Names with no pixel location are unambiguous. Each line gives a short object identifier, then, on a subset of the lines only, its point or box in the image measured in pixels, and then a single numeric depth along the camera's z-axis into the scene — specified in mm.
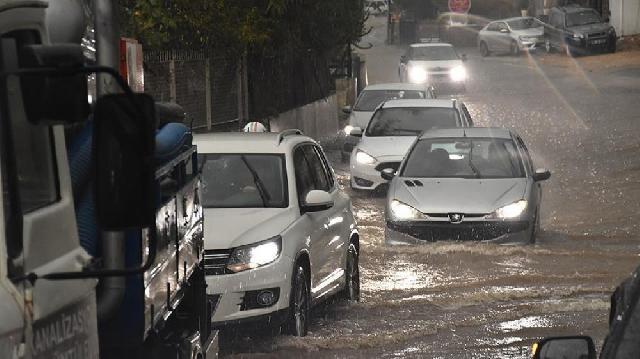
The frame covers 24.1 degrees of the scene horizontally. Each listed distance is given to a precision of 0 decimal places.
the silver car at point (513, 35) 59969
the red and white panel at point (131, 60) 10484
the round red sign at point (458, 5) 69375
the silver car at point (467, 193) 16031
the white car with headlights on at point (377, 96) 29578
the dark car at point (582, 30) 53438
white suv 10992
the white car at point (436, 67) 45156
